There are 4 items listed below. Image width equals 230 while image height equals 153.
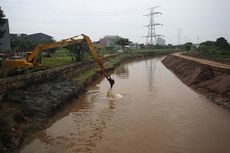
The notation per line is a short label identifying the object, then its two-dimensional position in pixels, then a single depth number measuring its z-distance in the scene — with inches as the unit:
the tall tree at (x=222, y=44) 1510.9
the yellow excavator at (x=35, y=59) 532.9
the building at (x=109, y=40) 3221.2
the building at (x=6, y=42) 1058.1
